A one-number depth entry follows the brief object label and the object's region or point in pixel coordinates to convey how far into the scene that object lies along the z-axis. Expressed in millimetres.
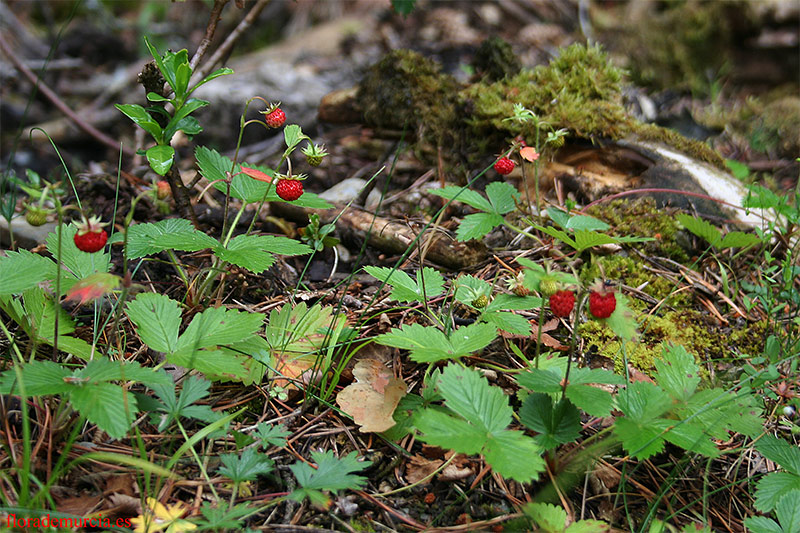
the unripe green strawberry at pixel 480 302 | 729
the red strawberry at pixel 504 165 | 770
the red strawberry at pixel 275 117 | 724
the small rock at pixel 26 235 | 795
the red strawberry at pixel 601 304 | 655
